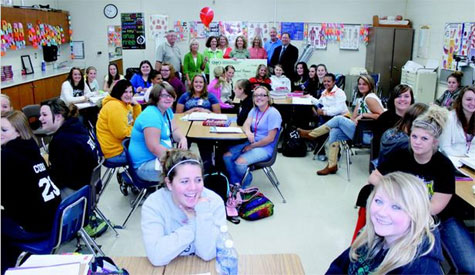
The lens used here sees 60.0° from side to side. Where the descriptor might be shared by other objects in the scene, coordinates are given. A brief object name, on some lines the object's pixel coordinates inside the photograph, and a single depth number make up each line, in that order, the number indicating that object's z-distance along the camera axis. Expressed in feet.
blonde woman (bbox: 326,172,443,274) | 5.01
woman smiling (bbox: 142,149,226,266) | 5.96
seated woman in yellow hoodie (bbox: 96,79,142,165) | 12.74
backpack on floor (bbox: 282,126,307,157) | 19.11
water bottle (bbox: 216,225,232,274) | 5.73
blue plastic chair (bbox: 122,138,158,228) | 11.59
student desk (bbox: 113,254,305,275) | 5.72
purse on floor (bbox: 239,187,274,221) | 12.53
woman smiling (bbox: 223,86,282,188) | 13.51
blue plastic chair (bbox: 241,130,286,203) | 13.55
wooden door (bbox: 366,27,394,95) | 28.96
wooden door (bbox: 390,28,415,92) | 29.14
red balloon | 26.61
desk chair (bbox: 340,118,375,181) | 15.30
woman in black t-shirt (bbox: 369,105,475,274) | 7.77
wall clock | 29.96
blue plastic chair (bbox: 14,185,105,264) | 7.64
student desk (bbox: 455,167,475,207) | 7.98
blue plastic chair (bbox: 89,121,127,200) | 11.88
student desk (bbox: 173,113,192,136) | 13.53
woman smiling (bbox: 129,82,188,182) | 11.40
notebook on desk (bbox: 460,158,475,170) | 9.54
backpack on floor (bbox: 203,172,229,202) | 12.73
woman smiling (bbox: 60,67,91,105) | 19.43
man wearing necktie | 26.61
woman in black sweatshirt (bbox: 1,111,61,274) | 7.64
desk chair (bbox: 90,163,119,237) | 9.37
